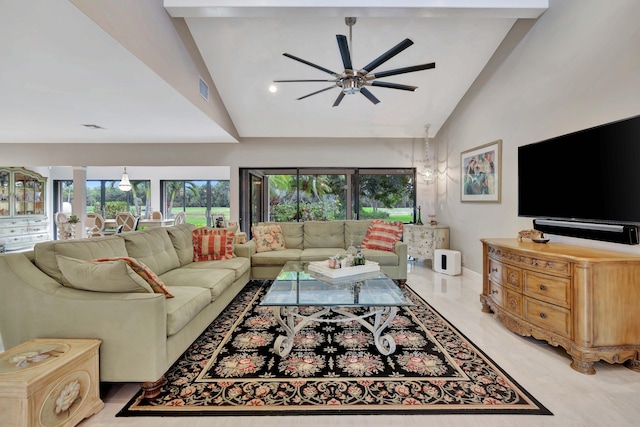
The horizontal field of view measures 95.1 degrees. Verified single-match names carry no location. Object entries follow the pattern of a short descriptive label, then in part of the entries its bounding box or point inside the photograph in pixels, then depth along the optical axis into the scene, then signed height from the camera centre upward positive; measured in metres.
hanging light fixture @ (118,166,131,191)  7.77 +0.80
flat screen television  2.24 +0.34
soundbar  2.28 -0.15
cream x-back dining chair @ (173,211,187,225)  7.91 -0.11
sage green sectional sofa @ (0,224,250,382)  1.76 -0.62
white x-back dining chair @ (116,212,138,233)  6.65 -0.16
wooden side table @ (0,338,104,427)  1.31 -0.82
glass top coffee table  2.24 -0.68
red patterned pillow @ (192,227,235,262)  3.70 -0.39
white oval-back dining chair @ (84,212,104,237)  6.41 -0.19
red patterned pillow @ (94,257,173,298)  1.97 -0.42
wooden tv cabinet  2.11 -0.68
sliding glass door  6.34 +0.48
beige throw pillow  1.79 -0.38
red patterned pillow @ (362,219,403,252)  4.35 -0.34
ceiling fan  2.56 +1.38
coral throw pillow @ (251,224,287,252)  4.49 -0.38
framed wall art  4.01 +0.60
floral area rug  1.74 -1.13
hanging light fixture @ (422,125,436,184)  6.04 +0.90
